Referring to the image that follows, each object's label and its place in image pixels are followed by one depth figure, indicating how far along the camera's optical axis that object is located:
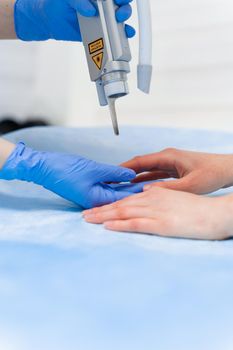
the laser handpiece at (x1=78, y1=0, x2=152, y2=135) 1.13
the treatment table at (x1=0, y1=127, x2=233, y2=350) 0.68
